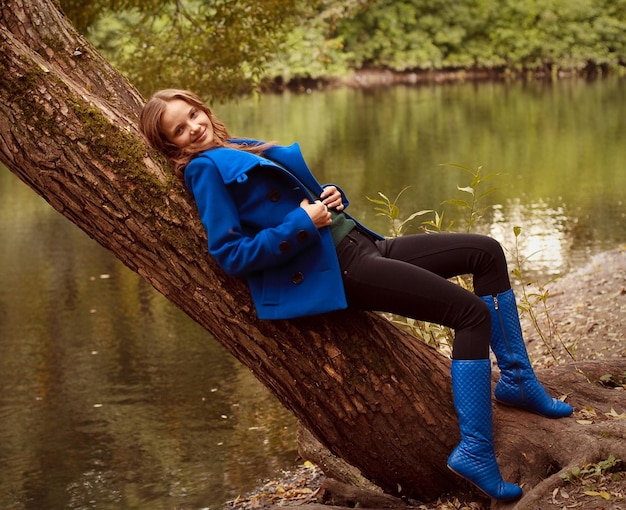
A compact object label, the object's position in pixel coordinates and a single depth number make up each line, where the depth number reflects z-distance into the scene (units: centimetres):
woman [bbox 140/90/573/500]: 311
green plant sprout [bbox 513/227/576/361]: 480
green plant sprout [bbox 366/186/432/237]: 450
